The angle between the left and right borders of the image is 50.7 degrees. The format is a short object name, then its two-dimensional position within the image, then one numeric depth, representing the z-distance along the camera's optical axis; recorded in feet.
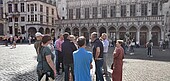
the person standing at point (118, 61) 19.35
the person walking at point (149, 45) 55.54
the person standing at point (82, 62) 13.28
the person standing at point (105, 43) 26.43
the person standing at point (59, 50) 27.43
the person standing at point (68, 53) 19.58
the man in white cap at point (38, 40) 18.43
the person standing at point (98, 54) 20.30
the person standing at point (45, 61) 14.89
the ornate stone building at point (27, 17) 152.25
